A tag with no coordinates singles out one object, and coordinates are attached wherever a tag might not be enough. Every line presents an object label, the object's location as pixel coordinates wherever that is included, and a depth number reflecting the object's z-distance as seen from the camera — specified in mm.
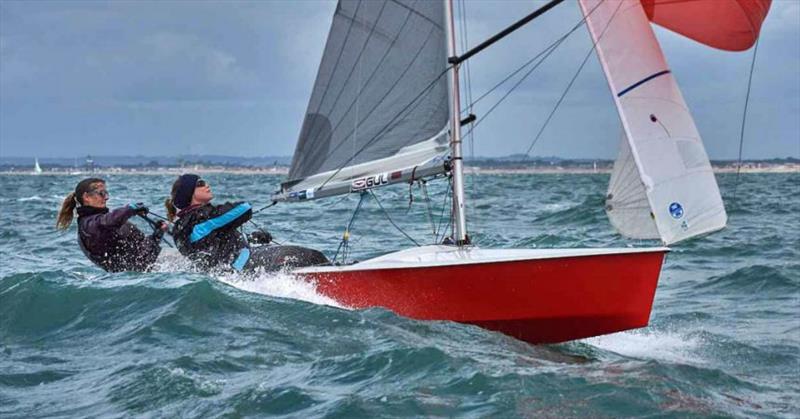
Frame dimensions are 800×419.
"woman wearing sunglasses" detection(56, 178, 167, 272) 17250
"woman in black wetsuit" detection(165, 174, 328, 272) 16609
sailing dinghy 15242
